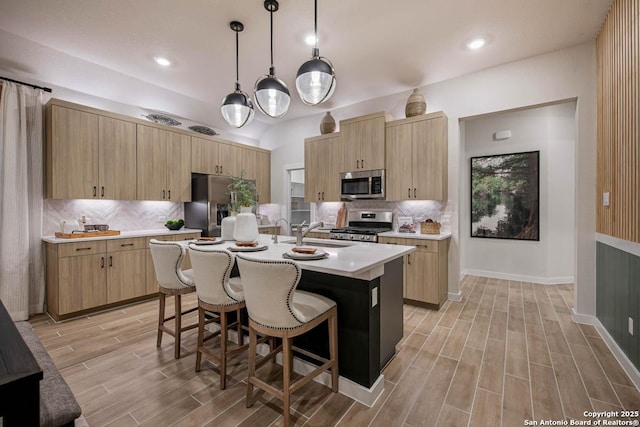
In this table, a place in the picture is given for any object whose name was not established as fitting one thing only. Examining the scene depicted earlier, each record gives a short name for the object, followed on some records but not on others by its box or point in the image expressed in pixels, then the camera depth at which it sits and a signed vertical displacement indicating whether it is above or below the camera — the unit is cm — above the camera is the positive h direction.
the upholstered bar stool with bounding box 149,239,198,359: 234 -54
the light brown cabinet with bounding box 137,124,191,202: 410 +74
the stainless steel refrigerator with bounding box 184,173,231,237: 459 +14
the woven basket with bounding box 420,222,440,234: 397 -24
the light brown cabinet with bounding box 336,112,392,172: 426 +110
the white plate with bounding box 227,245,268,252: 225 -30
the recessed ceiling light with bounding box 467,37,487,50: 308 +188
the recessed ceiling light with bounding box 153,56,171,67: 351 +193
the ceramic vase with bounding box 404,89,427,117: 404 +154
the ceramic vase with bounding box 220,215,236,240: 291 -16
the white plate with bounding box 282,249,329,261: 190 -30
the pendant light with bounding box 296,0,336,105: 206 +99
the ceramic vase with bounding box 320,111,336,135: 498 +155
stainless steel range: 420 -25
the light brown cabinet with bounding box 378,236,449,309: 359 -81
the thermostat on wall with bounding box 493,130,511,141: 495 +134
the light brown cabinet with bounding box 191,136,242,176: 476 +99
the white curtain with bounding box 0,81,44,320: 313 +16
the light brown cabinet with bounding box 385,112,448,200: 382 +76
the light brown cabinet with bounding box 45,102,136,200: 332 +73
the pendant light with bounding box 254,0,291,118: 233 +99
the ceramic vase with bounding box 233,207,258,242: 260 -14
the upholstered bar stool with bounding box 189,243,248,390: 194 -56
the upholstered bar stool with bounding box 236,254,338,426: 160 -61
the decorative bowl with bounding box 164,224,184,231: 437 -21
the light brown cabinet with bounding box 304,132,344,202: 478 +78
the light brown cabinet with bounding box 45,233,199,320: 321 -76
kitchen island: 186 -70
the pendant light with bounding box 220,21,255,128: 268 +100
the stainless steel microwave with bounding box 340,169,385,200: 429 +42
